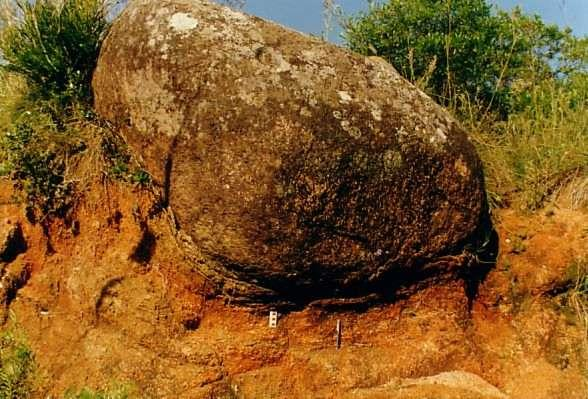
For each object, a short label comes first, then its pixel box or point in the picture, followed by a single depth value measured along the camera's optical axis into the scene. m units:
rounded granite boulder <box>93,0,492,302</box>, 4.31
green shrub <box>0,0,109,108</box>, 5.08
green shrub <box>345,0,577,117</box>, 7.38
